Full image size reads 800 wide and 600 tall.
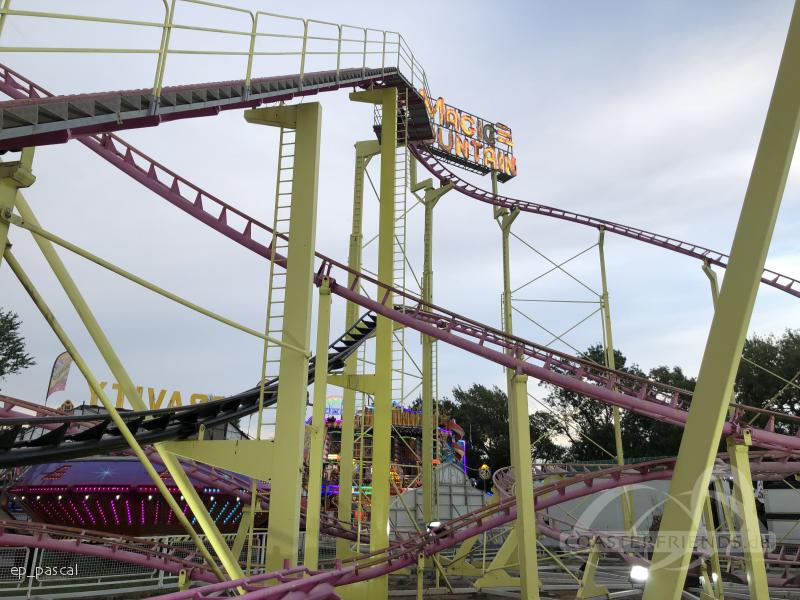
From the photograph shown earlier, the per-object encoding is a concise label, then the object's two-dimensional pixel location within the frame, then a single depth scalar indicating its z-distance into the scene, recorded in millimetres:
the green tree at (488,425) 46656
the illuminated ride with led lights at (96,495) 13766
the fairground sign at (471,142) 26281
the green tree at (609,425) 37406
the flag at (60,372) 20281
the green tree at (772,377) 34062
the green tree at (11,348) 32250
